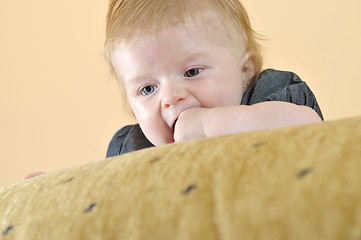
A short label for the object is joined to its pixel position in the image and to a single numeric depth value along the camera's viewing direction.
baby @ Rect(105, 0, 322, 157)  0.67
